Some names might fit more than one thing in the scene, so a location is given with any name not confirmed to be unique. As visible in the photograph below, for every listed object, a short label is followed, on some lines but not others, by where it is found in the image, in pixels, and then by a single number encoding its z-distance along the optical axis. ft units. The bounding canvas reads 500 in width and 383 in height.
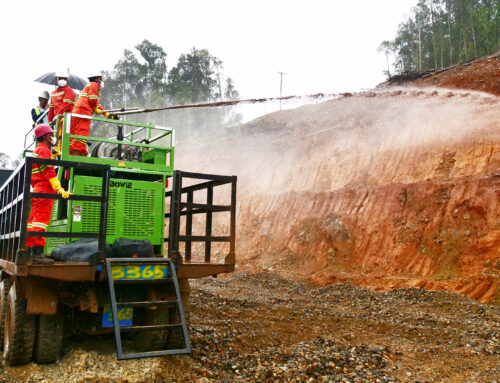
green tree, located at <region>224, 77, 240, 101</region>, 185.63
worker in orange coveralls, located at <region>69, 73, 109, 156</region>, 21.49
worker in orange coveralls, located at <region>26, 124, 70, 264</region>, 18.51
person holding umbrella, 30.87
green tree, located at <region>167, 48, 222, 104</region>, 176.65
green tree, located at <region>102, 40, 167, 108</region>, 180.34
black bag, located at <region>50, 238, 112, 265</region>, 17.12
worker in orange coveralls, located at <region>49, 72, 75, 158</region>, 25.35
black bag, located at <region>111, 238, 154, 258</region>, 18.40
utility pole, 198.59
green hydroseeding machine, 16.70
